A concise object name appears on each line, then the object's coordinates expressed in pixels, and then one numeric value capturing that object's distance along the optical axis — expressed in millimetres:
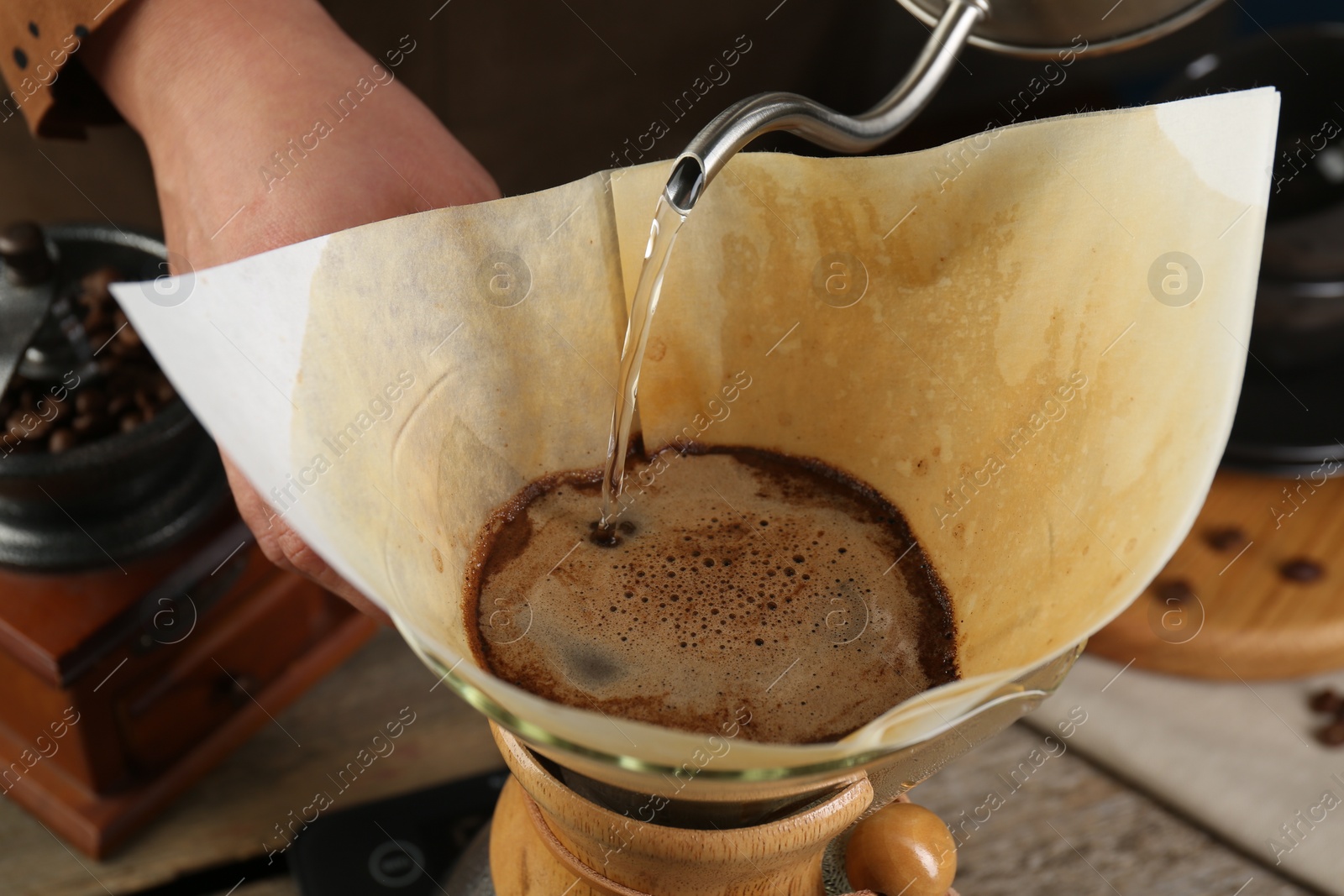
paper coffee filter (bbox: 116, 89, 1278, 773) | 258
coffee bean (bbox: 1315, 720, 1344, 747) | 444
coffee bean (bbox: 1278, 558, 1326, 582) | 450
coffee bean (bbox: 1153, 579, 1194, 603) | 447
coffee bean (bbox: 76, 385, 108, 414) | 396
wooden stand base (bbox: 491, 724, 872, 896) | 272
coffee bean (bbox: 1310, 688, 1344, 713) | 454
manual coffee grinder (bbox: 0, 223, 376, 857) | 384
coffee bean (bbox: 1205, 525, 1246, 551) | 463
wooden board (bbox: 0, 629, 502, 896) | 417
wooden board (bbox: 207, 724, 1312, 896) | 410
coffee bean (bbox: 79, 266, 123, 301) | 424
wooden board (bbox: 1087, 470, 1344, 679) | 439
